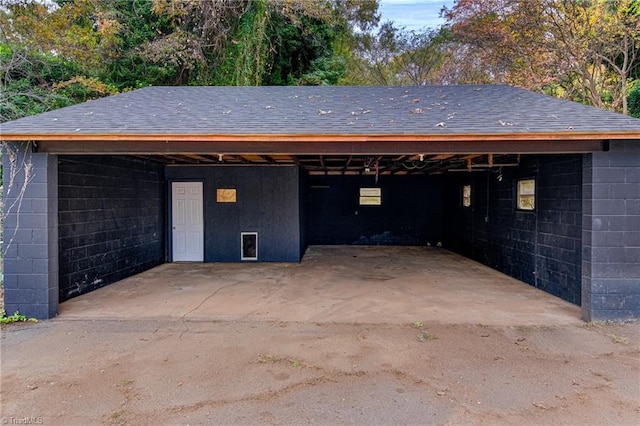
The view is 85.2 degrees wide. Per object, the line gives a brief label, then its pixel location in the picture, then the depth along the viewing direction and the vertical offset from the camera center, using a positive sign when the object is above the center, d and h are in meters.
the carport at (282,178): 4.10 +0.50
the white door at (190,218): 8.01 -0.25
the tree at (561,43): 9.04 +4.63
